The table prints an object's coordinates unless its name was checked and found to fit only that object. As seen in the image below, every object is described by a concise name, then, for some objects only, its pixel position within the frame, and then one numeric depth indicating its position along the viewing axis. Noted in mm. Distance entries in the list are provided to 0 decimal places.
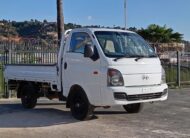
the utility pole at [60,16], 21645
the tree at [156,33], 40066
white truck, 10617
